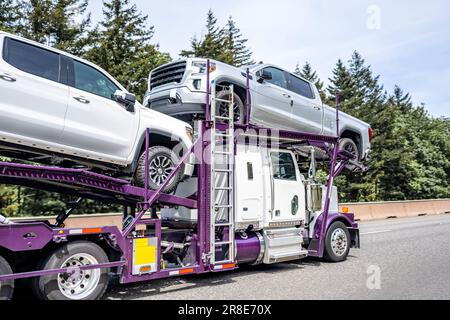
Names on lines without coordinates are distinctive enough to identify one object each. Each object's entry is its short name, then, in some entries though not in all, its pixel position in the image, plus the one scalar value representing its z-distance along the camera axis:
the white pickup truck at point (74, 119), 4.84
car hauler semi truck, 4.94
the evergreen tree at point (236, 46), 37.09
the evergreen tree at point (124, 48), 21.45
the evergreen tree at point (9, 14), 20.42
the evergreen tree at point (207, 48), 32.34
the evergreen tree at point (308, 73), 50.71
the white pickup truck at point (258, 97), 7.36
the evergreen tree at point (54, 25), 19.86
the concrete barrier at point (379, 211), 11.47
